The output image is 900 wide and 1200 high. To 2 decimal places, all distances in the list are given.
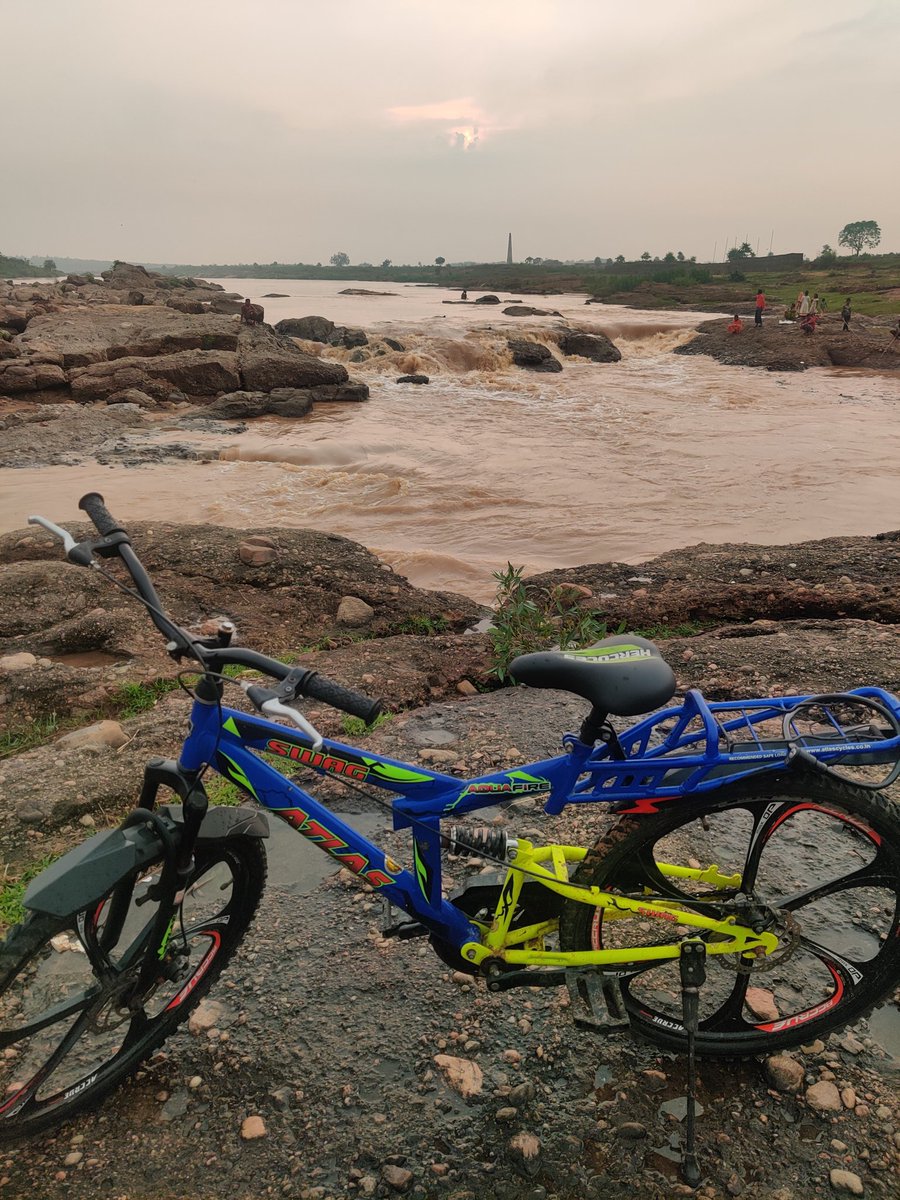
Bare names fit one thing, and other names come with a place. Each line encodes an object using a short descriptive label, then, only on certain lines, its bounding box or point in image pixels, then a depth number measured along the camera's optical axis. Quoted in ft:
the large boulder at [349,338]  95.71
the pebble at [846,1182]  6.60
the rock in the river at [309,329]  99.50
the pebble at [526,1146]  7.04
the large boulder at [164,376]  60.18
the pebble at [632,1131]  7.19
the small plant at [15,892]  9.53
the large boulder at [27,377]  58.18
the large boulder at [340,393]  67.97
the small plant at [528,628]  17.33
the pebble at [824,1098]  7.34
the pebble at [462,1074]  7.66
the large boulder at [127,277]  141.90
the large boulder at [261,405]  59.62
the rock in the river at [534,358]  92.89
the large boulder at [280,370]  67.15
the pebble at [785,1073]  7.61
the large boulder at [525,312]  150.82
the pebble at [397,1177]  6.81
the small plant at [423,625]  20.86
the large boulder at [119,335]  67.20
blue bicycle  6.83
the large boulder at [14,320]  76.95
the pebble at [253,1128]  7.22
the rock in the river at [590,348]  102.94
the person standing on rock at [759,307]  109.46
